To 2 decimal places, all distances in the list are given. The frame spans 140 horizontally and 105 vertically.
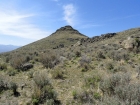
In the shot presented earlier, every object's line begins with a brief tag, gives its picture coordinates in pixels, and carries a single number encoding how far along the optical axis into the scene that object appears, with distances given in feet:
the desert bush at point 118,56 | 34.26
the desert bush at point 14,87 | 16.66
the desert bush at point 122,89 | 9.66
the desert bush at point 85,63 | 26.87
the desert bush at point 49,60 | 29.93
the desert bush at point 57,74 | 22.34
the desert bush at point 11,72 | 25.57
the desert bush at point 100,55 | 38.80
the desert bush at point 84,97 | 13.44
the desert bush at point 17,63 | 30.13
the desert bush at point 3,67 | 30.86
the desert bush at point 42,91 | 14.19
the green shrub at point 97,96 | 13.71
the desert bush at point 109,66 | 25.66
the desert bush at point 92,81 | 16.71
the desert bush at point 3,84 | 18.17
